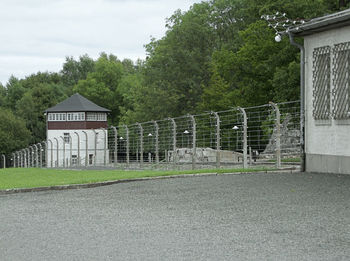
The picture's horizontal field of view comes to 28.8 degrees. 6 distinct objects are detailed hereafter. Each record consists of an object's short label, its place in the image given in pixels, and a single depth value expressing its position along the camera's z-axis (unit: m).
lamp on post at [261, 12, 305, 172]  20.45
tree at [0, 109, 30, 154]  90.56
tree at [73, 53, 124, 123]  101.75
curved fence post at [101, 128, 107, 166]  41.41
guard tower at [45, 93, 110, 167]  81.65
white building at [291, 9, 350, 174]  18.52
